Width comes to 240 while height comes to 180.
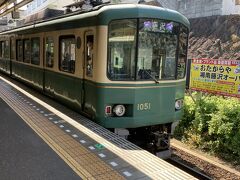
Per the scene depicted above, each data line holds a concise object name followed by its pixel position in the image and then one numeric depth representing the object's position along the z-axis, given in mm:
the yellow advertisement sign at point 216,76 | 6106
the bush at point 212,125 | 5330
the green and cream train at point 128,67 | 4375
